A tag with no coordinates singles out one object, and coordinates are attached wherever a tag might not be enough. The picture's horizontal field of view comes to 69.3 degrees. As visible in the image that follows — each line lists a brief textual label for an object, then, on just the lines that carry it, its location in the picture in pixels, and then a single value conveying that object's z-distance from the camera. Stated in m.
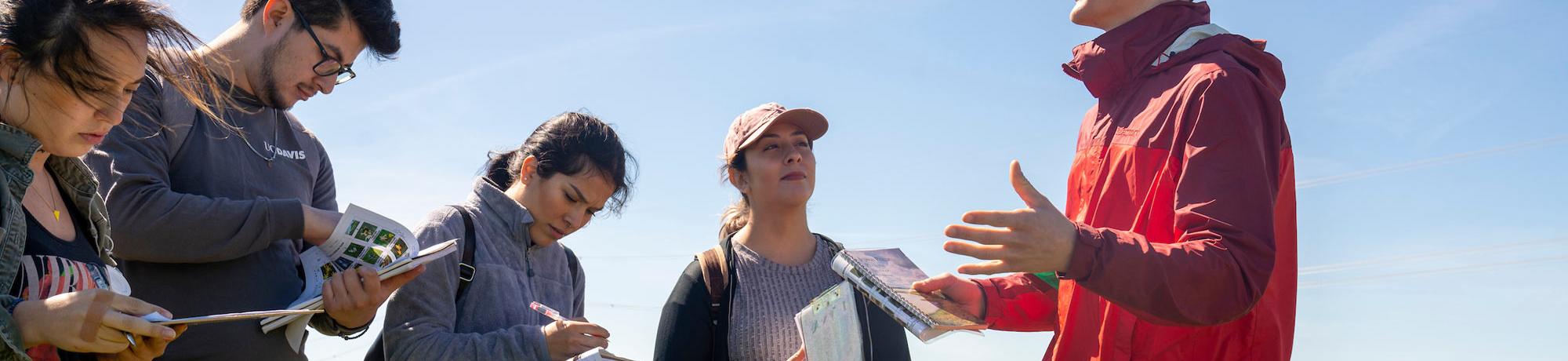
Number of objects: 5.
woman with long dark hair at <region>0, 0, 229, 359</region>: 2.38
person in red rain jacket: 2.38
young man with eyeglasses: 3.44
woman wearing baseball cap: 4.53
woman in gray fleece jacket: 4.12
